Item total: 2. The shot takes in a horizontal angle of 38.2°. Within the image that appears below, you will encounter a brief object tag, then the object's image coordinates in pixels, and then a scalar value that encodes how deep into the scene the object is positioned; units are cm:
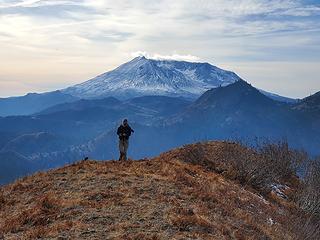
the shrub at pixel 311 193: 2414
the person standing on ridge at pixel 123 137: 2745
